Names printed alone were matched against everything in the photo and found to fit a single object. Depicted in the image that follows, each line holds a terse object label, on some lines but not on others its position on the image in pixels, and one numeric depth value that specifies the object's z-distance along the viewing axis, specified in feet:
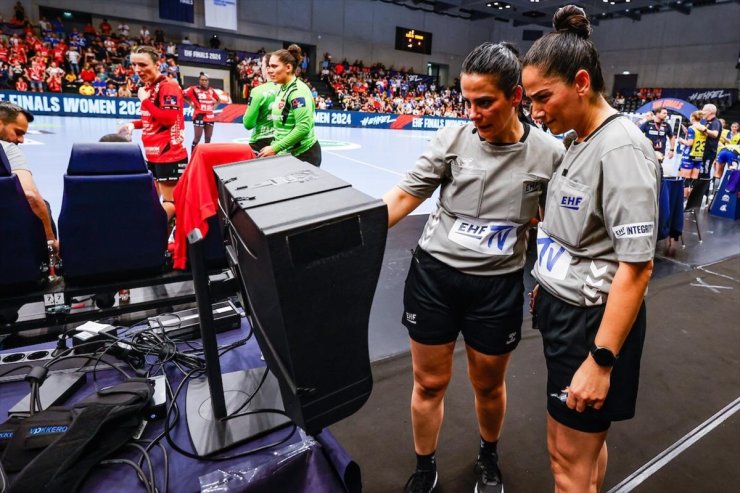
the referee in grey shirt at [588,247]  3.20
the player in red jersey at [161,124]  12.32
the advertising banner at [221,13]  57.98
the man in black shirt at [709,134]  24.40
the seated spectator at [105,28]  54.65
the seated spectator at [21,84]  38.75
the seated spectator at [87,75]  44.65
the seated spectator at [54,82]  40.63
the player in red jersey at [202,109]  26.89
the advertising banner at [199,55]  56.80
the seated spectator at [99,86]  42.96
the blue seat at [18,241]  6.13
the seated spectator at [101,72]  46.29
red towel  5.79
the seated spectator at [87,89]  42.73
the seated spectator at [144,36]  55.88
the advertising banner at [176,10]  55.98
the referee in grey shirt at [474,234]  4.25
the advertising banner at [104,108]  37.29
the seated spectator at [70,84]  43.11
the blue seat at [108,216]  6.59
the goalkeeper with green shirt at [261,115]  12.69
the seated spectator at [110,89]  42.93
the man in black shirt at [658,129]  26.84
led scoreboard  75.66
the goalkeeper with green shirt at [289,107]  11.34
